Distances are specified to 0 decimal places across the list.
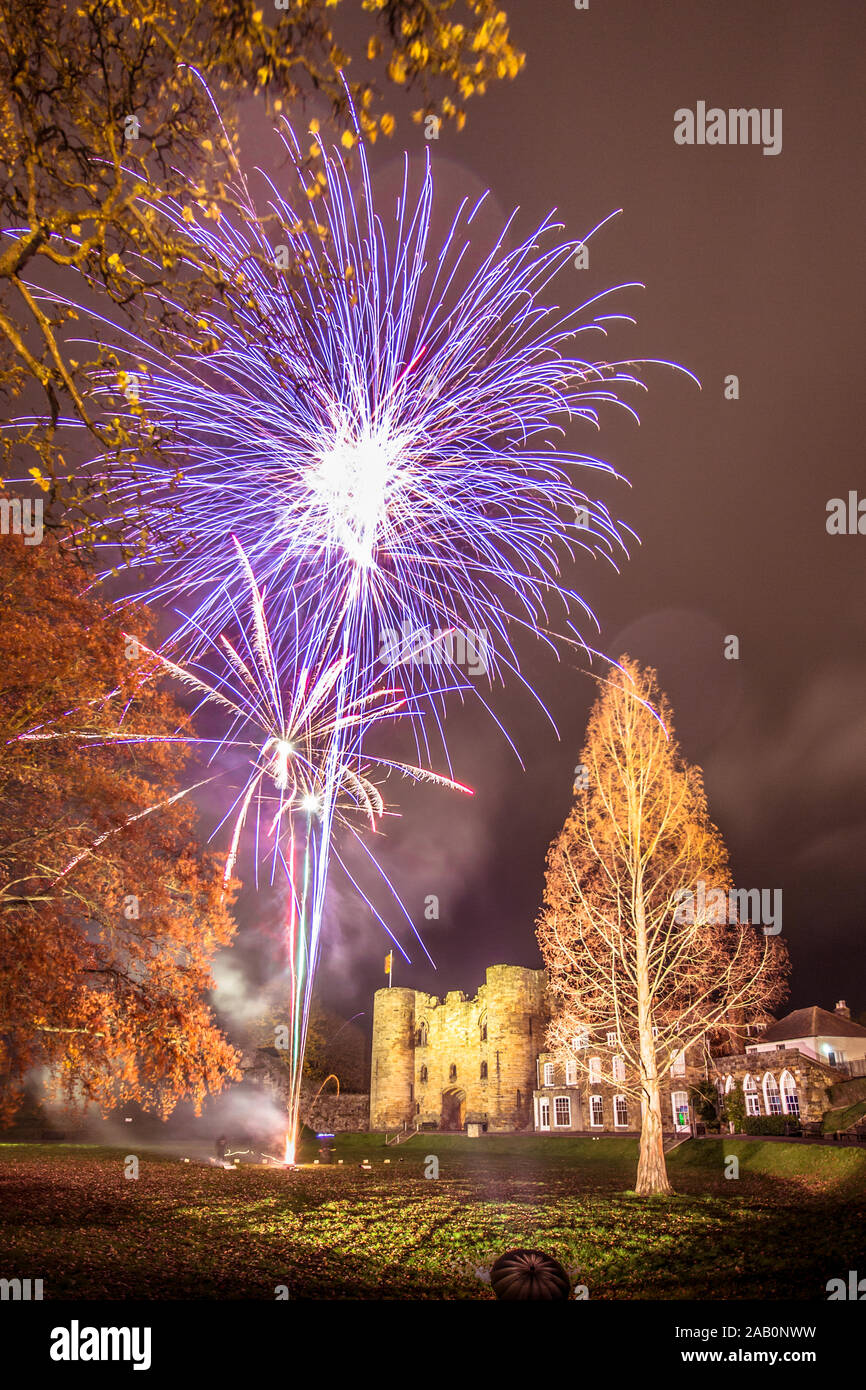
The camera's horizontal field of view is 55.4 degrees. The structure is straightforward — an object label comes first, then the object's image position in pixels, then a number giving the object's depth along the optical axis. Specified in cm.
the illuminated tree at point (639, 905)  1812
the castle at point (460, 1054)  4622
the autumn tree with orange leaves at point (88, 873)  1193
